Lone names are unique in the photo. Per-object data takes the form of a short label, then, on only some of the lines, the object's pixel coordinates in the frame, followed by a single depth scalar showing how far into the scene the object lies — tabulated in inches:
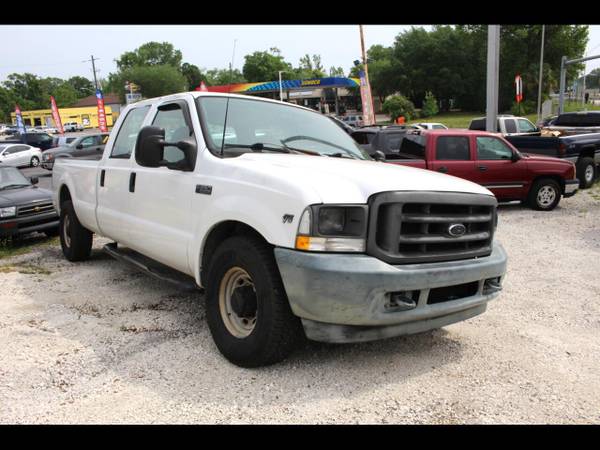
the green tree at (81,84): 6534.5
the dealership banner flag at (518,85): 1064.2
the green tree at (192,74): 4882.4
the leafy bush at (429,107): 2380.7
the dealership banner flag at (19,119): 2146.7
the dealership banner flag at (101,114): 1466.8
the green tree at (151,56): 5083.7
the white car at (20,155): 1141.1
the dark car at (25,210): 339.0
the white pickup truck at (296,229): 124.3
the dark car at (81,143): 1035.9
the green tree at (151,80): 3750.0
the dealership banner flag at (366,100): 1092.5
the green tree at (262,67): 4232.3
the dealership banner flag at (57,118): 1725.5
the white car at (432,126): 975.3
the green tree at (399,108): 2188.7
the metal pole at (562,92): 1510.2
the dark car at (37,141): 1472.7
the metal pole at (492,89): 716.2
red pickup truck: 410.9
